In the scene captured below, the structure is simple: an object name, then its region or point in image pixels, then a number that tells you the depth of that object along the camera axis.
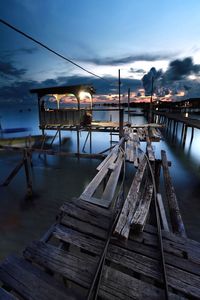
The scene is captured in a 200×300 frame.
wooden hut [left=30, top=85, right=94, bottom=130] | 18.06
